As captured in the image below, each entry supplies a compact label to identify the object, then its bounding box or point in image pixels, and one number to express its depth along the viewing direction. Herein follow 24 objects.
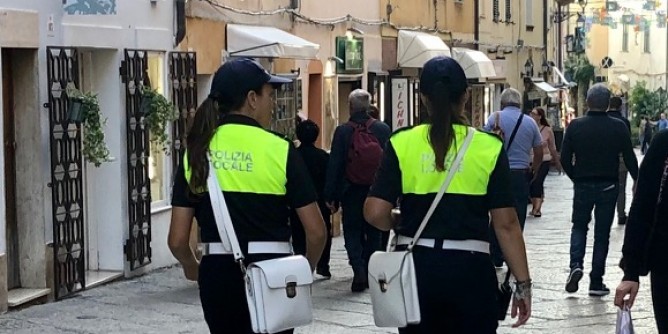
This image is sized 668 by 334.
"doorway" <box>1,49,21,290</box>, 11.65
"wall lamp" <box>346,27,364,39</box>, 22.03
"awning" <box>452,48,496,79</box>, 28.11
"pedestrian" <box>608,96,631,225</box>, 19.41
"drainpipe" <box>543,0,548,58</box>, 41.19
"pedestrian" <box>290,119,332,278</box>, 13.04
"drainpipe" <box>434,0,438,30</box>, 28.62
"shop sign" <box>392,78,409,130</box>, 24.86
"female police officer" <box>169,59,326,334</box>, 5.62
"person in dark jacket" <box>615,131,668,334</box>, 5.65
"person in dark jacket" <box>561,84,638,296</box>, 11.81
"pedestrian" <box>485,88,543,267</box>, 13.11
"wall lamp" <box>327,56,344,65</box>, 21.11
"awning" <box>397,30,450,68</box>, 25.14
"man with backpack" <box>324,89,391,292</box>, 12.44
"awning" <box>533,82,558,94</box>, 37.69
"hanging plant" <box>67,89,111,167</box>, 12.02
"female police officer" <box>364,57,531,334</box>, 5.61
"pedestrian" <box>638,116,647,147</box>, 52.78
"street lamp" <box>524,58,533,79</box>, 38.00
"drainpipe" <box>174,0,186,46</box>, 14.88
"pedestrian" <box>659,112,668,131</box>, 43.28
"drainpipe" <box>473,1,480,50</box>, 32.44
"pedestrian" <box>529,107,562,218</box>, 21.41
